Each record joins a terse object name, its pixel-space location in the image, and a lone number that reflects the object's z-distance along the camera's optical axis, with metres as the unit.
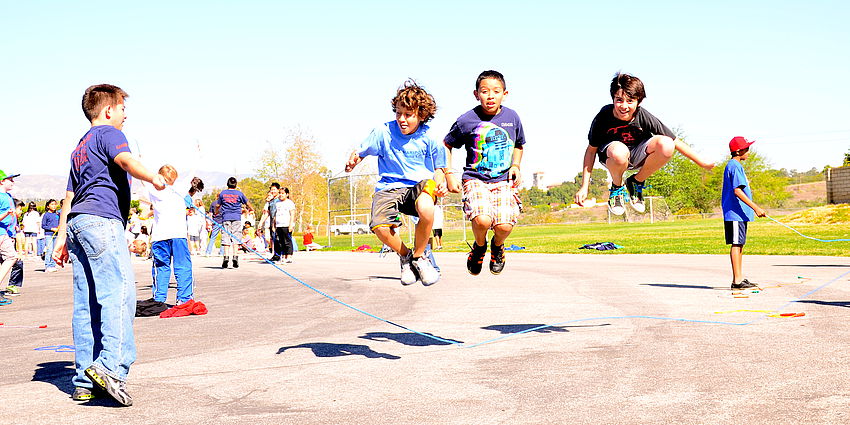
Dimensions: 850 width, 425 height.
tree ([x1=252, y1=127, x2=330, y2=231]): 73.62
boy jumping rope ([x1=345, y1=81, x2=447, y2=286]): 7.44
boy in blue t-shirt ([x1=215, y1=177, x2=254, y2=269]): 18.53
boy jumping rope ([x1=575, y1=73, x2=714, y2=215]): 7.75
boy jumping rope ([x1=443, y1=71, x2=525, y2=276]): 7.67
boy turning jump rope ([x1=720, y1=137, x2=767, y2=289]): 11.11
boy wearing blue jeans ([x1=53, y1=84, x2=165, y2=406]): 5.29
